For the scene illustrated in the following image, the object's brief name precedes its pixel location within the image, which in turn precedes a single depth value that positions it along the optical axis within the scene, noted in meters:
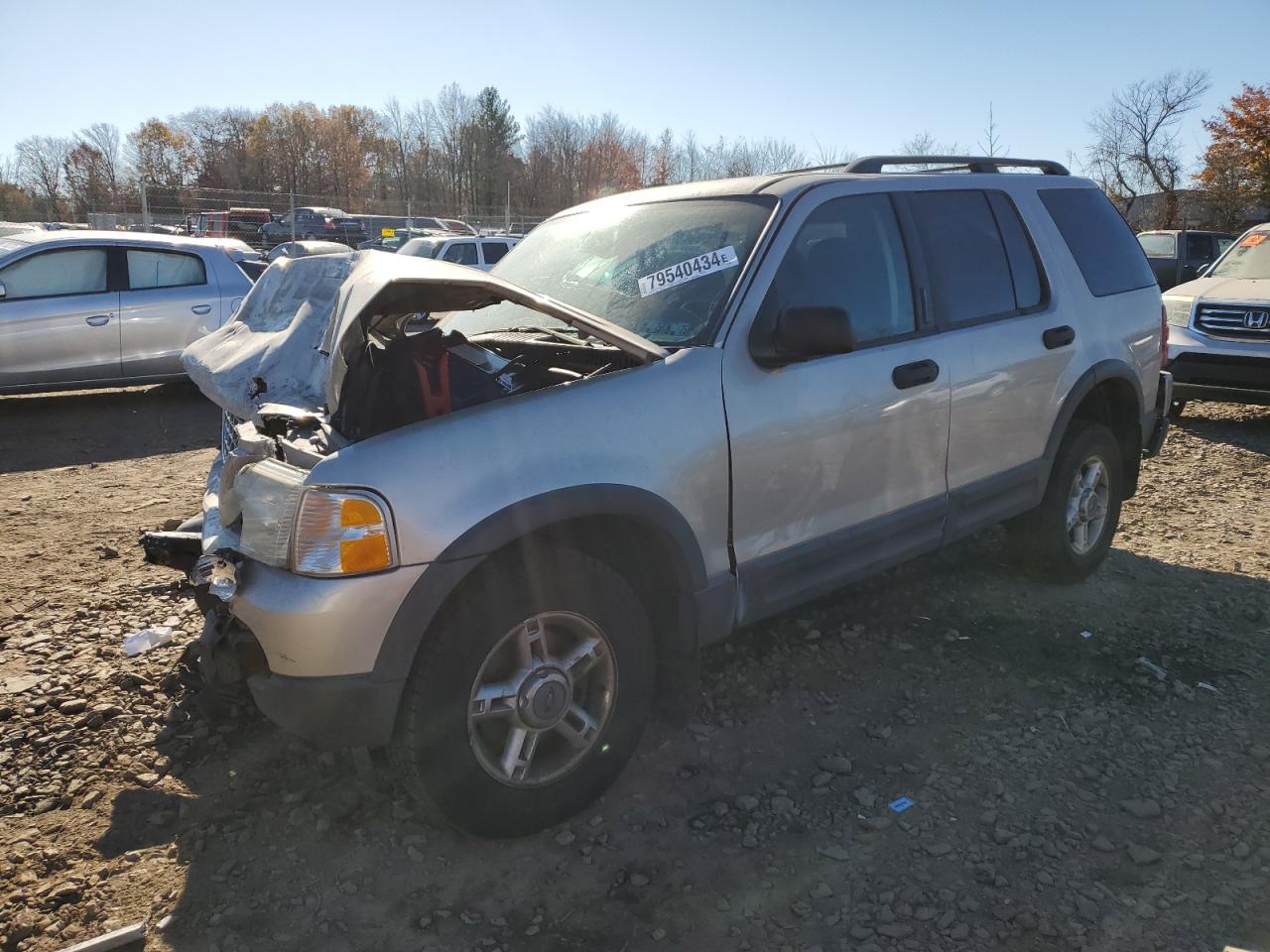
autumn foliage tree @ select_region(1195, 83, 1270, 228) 29.19
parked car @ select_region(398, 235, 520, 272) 15.96
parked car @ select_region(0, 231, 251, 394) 8.33
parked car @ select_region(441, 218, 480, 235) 29.64
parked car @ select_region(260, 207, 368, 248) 26.03
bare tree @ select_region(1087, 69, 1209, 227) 33.19
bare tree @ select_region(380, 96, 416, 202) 65.38
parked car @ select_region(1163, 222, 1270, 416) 8.25
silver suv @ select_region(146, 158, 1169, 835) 2.39
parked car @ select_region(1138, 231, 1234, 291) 16.67
